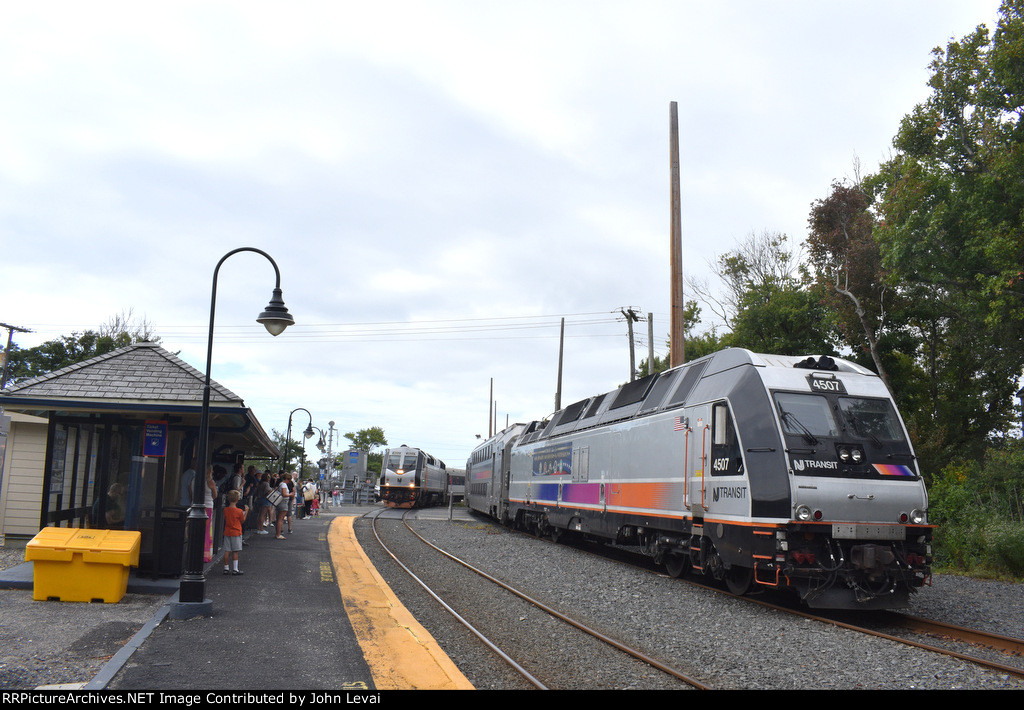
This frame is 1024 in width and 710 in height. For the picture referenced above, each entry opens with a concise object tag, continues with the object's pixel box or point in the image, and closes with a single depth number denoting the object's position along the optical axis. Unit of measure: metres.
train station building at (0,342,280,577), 10.50
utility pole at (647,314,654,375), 29.08
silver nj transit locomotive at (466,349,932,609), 9.05
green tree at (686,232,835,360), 28.66
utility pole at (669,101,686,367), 16.33
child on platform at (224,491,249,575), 12.14
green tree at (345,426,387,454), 120.81
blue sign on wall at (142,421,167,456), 11.02
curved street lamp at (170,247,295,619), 8.95
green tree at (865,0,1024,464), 17.28
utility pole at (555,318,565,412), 37.38
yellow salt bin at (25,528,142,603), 9.35
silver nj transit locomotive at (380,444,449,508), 43.44
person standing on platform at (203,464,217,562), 12.57
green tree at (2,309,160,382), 35.97
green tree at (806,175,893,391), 25.56
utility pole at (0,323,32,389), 39.43
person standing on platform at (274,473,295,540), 19.08
